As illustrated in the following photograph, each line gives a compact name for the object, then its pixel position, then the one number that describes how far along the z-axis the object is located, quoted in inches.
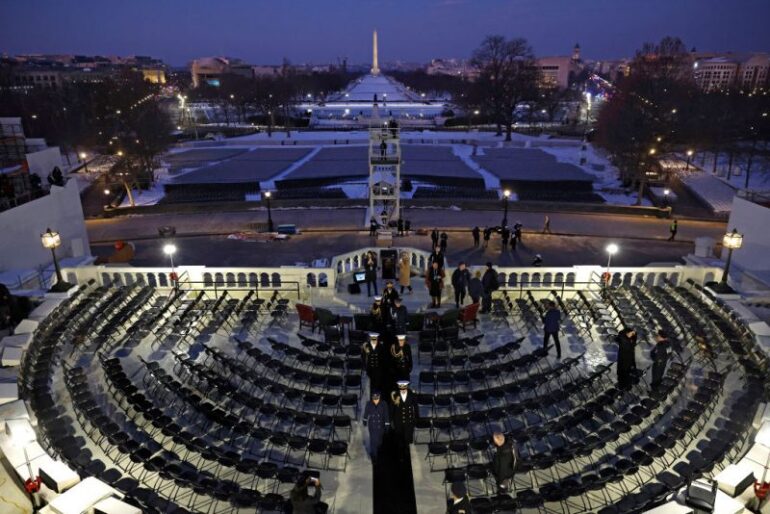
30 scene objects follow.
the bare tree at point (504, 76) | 2527.1
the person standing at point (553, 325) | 517.8
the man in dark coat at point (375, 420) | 367.9
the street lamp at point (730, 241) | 573.3
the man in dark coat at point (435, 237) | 890.3
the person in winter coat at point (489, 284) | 613.0
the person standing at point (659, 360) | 438.0
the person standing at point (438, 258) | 652.7
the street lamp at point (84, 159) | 1955.6
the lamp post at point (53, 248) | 582.8
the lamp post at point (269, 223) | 1110.4
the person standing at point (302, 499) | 297.0
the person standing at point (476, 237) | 979.6
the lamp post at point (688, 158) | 1761.8
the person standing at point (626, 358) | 445.1
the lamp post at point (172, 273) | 655.8
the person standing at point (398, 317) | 518.3
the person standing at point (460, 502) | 289.6
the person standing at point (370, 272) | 656.4
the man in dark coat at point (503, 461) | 331.3
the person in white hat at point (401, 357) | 445.1
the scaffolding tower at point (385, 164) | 977.4
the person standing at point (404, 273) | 666.2
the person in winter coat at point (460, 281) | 614.5
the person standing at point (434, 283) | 623.9
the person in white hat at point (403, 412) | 379.2
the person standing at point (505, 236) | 990.4
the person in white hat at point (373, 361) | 439.8
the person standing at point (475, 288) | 604.7
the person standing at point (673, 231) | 1043.9
